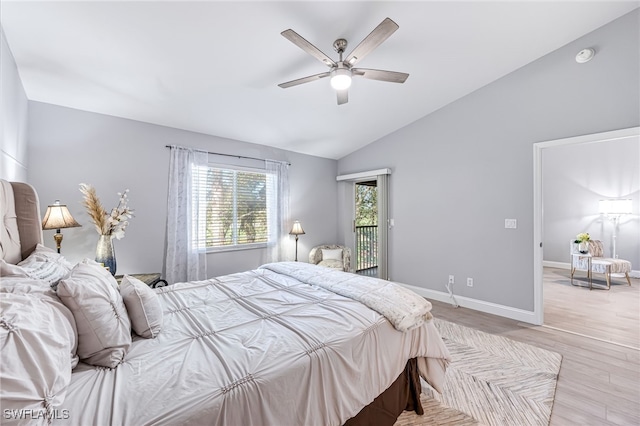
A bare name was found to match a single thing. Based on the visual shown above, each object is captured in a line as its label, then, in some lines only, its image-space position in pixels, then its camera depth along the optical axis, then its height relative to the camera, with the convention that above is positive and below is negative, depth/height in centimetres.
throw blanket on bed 160 -53
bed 82 -61
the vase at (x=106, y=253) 259 -38
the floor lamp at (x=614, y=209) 504 +23
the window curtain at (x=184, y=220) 338 -5
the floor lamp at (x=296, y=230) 444 -21
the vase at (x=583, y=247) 471 -48
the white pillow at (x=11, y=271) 104 -24
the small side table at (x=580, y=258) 446 -69
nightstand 276 -68
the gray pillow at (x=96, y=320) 106 -45
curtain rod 375 +94
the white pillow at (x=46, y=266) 123 -26
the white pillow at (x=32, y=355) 68 -42
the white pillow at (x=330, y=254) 480 -67
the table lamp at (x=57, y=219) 228 -4
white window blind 373 +16
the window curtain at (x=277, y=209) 440 +14
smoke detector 273 +175
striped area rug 171 -128
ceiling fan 177 +125
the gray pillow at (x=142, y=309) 132 -49
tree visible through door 546 -19
